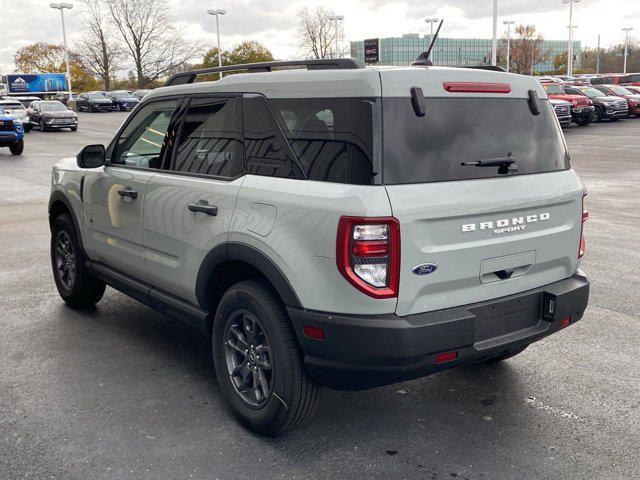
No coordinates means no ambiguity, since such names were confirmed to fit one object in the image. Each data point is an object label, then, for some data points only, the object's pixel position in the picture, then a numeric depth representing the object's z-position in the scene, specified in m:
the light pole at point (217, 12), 66.56
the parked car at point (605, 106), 32.06
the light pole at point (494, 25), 37.91
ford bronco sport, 3.12
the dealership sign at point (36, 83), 60.31
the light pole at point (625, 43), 94.03
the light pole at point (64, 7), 63.91
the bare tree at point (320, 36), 66.69
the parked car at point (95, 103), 51.19
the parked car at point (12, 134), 22.61
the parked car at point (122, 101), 52.88
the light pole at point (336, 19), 66.44
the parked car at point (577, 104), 30.59
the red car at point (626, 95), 34.12
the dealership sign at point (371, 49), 44.69
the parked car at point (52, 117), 33.84
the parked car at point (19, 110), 32.48
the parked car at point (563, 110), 28.25
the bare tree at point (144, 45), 72.94
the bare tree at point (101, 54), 73.50
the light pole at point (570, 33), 67.00
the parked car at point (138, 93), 56.83
